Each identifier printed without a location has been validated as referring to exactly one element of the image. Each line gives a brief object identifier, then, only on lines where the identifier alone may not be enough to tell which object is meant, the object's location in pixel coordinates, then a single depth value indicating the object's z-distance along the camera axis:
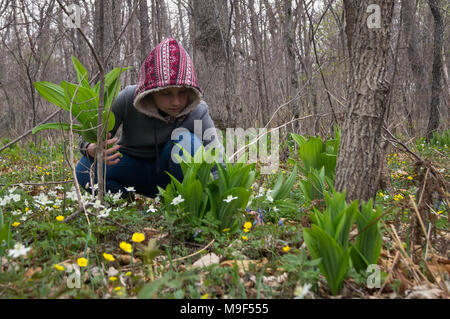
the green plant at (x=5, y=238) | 1.34
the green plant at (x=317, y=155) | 2.49
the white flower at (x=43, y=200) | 1.69
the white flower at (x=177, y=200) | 1.64
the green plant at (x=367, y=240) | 1.27
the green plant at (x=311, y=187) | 2.08
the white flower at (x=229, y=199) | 1.63
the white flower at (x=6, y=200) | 1.72
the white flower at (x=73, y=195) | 1.81
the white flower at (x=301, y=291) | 1.03
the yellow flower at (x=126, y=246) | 1.27
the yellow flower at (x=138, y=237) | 1.35
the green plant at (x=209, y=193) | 1.72
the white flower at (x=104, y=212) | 1.53
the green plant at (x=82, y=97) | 1.99
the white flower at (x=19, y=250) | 1.09
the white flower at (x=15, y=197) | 1.79
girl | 2.25
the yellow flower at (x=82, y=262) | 1.22
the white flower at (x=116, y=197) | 2.00
